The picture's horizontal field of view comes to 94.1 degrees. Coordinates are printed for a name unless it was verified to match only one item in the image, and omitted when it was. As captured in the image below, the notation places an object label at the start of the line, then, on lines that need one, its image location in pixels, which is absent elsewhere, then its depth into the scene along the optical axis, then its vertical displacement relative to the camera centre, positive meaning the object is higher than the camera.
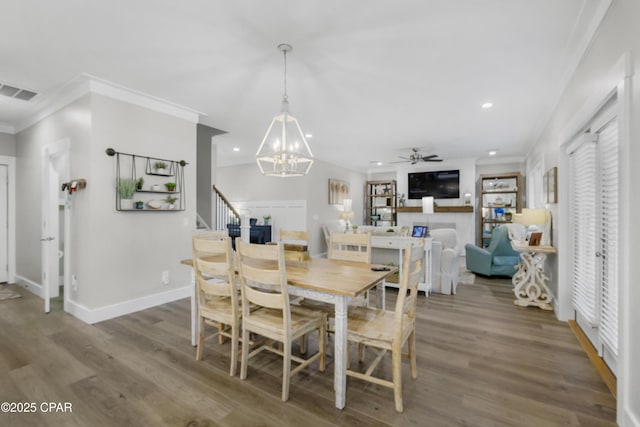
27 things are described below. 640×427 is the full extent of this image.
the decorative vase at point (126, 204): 3.50 +0.09
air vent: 3.41 +1.42
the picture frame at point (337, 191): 8.41 +0.59
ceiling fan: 6.29 +1.13
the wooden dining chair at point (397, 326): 1.87 -0.80
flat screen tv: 8.28 +0.75
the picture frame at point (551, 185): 3.59 +0.32
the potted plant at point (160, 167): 3.79 +0.57
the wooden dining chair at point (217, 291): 2.28 -0.63
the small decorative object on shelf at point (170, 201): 3.94 +0.14
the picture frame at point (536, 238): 3.95 -0.37
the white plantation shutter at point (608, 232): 2.19 -0.17
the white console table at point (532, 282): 3.90 -0.97
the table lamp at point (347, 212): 8.68 -0.03
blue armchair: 5.51 -0.88
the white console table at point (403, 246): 4.33 -0.53
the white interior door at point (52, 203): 3.60 +0.11
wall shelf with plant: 3.47 +0.36
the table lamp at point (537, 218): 3.97 -0.11
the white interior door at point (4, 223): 4.77 -0.18
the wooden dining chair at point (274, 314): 1.99 -0.78
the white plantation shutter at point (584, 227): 2.63 -0.17
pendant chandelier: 2.66 +0.52
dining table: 1.90 -0.49
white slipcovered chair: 4.42 -0.87
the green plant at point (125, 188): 3.44 +0.27
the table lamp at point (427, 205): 8.31 +0.16
